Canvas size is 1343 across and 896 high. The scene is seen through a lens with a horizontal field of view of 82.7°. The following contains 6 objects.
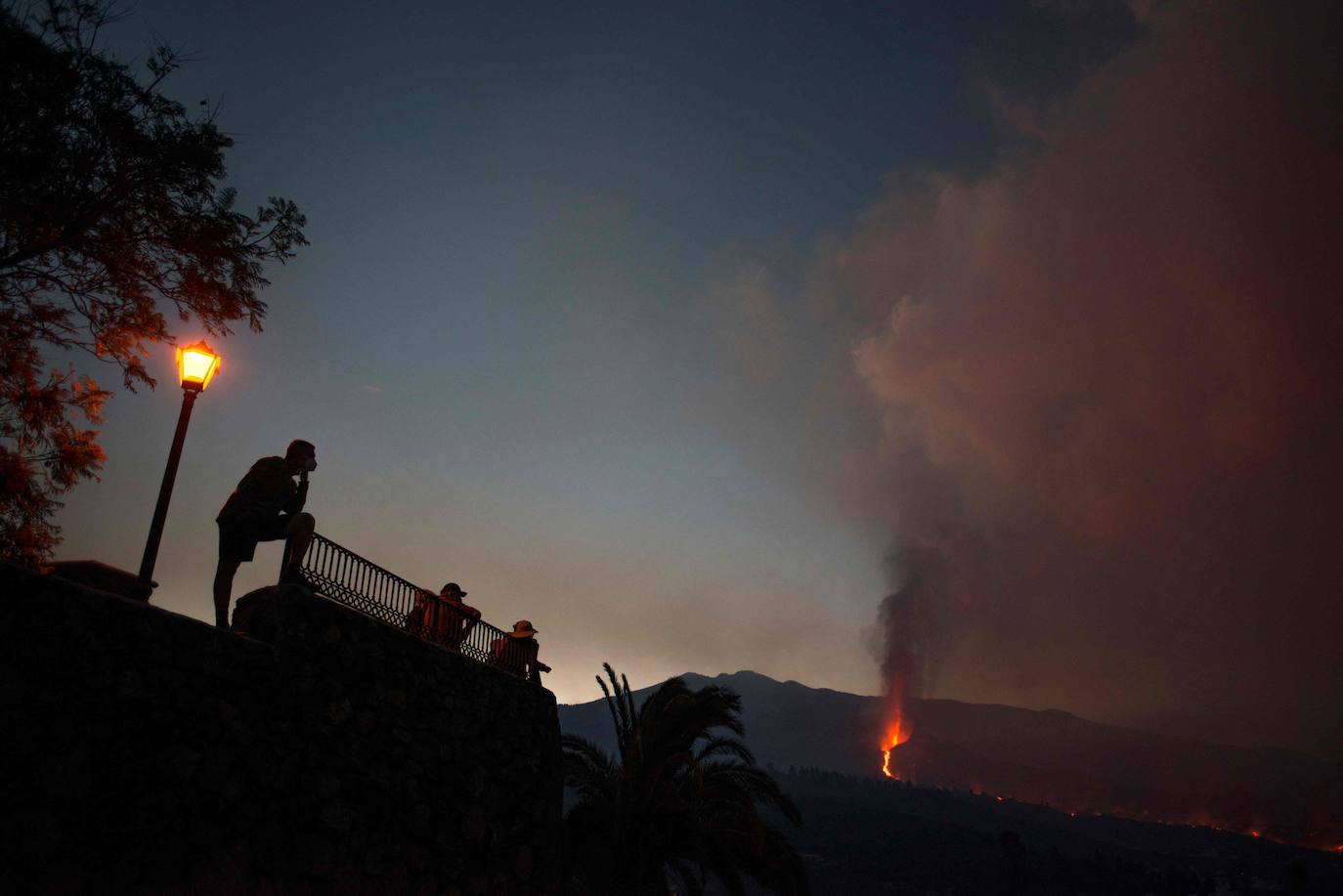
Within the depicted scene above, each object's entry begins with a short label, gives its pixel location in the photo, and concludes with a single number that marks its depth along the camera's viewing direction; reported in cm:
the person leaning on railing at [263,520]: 1009
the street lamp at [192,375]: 983
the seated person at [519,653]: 1552
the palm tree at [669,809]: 1848
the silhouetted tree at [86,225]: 980
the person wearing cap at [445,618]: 1284
